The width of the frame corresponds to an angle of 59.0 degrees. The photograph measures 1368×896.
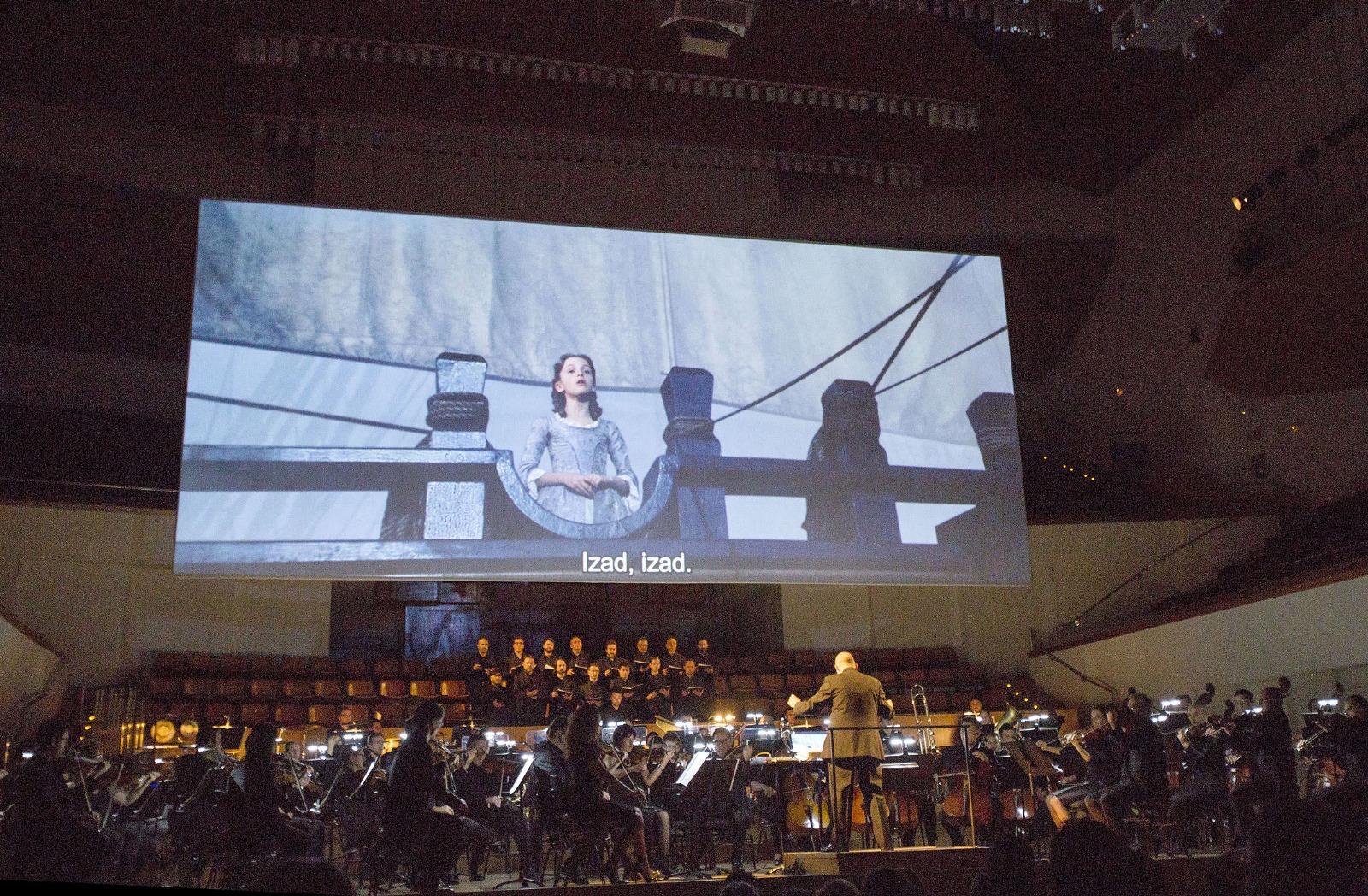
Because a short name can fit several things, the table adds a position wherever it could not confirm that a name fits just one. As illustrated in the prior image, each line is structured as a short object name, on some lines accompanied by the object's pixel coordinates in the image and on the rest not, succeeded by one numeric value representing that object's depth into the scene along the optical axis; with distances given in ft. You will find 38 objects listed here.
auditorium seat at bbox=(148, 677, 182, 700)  43.16
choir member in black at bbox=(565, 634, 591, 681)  47.29
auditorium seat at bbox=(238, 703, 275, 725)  43.55
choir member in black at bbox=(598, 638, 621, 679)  46.26
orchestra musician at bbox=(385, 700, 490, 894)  21.34
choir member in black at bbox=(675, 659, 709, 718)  45.21
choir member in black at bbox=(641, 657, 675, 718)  44.01
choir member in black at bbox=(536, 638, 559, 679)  45.98
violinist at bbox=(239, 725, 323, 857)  21.38
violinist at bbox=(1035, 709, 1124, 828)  26.43
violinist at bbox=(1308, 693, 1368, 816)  21.85
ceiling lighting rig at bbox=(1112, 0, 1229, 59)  29.35
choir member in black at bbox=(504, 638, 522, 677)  45.39
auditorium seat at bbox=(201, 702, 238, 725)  42.88
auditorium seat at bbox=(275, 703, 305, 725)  43.52
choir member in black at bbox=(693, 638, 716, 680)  47.85
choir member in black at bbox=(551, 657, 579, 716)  42.16
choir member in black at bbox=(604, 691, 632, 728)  42.37
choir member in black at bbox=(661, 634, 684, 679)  47.65
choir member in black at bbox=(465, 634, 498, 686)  45.27
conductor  25.91
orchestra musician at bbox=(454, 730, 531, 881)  26.76
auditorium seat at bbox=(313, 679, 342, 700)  46.41
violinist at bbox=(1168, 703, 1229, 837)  25.72
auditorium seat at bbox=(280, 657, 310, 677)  47.29
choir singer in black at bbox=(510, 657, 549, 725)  43.15
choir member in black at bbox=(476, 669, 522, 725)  43.11
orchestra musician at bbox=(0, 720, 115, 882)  18.84
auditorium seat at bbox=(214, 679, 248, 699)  44.39
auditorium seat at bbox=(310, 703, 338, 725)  43.88
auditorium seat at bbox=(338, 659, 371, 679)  48.83
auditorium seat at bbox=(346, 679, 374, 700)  46.85
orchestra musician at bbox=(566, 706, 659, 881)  23.31
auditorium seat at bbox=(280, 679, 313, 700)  45.70
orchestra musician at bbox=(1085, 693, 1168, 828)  25.59
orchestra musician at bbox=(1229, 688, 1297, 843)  25.12
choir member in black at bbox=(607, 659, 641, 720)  43.57
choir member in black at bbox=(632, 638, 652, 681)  48.14
